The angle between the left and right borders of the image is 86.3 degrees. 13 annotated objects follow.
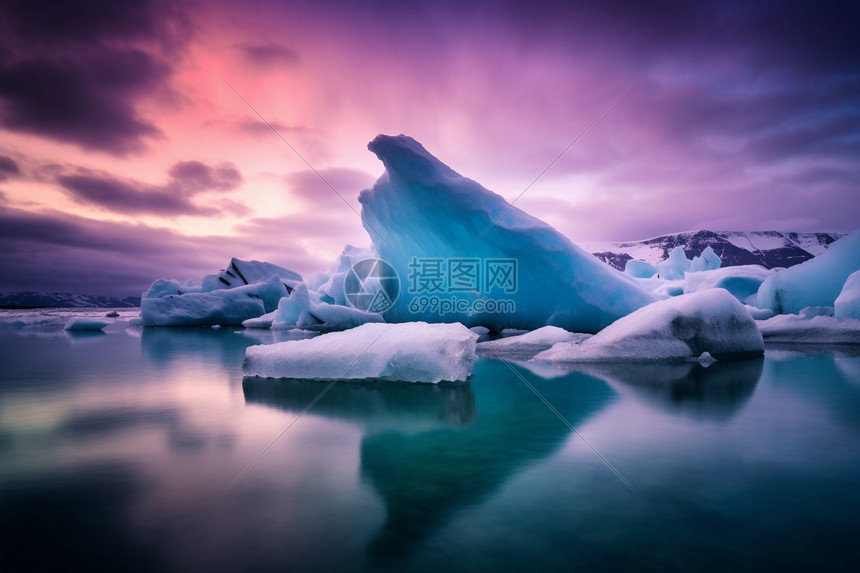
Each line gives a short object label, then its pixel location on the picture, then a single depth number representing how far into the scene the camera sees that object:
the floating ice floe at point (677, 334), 5.58
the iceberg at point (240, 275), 21.69
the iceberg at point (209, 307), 16.77
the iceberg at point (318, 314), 13.16
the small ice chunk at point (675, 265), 22.33
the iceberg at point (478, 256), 9.10
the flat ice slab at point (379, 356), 4.00
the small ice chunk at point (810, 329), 8.12
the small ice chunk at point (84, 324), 13.64
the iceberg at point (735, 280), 13.96
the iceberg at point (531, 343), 6.91
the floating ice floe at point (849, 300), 8.84
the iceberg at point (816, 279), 10.46
